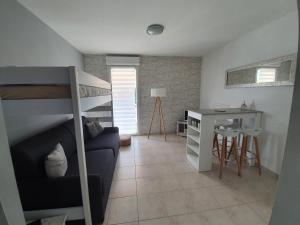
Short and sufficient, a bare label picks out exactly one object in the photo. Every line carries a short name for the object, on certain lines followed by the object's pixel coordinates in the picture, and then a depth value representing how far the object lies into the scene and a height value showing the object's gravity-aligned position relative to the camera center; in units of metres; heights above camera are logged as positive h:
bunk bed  1.04 +0.03
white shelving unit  2.58 -0.85
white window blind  4.09 -0.12
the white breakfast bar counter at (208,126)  2.35 -0.54
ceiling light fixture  2.28 +1.03
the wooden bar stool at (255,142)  2.22 -0.77
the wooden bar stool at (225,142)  2.21 -0.78
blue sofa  1.30 -0.82
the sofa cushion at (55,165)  1.42 -0.70
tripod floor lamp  4.34 -0.63
